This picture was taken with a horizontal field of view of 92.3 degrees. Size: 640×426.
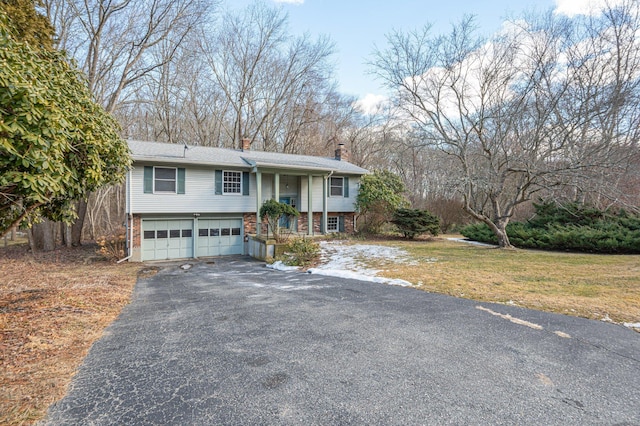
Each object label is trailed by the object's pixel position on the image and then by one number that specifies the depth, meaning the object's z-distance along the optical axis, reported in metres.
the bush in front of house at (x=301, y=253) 10.76
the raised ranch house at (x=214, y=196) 12.80
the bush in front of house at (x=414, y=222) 16.25
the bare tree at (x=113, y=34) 14.28
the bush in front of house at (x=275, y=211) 12.64
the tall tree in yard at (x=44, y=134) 3.28
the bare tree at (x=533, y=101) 10.59
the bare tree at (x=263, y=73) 22.65
